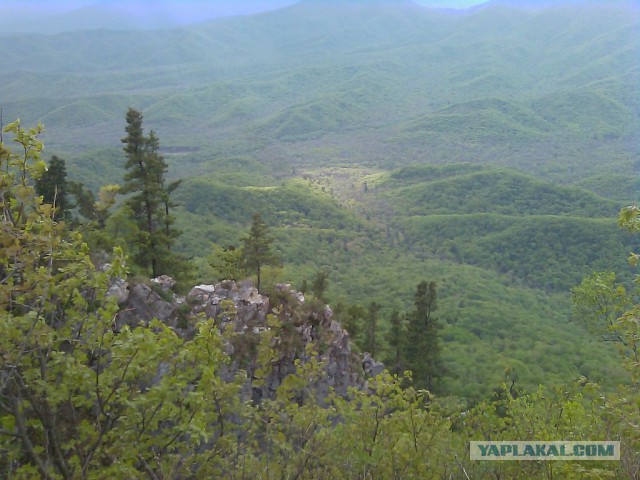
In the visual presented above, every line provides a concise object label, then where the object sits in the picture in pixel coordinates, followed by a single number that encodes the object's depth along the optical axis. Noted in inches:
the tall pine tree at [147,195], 1162.0
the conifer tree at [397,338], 1795.0
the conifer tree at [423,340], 1727.4
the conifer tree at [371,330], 1857.2
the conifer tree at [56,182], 1210.6
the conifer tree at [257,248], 1280.8
